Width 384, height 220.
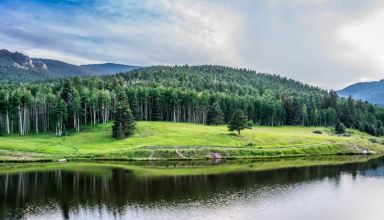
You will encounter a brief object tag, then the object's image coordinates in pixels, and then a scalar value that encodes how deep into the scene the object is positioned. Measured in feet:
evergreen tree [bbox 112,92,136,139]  407.85
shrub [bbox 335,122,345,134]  564.35
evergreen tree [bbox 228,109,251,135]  432.66
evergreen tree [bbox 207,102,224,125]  562.66
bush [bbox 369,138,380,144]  516.32
